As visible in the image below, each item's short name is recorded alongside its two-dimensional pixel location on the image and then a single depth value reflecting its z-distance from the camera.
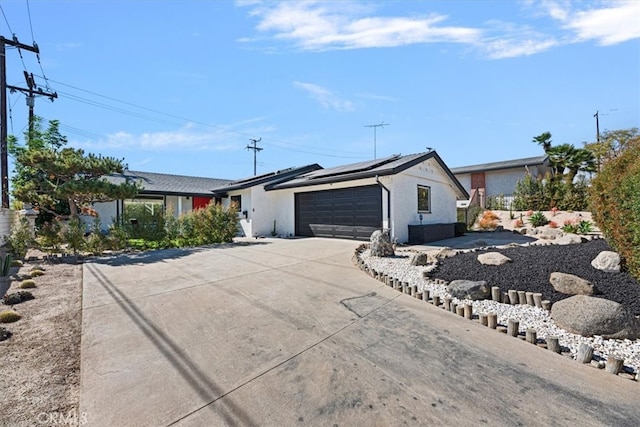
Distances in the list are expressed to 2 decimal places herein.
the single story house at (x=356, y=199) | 11.17
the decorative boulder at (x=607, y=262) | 4.47
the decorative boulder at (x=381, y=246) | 8.29
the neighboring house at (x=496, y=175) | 20.11
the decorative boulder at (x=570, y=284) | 3.99
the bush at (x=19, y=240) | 8.88
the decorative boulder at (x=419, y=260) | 6.86
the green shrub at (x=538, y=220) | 14.83
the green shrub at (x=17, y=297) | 4.61
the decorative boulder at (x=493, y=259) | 5.68
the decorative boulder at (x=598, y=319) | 3.21
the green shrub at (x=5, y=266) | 6.03
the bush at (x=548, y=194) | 16.12
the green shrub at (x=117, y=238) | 10.31
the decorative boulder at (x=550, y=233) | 11.57
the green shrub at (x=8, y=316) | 3.85
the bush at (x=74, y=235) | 9.34
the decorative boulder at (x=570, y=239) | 7.70
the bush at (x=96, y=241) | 9.77
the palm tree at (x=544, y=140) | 19.73
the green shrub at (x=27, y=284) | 5.54
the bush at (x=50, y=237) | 9.20
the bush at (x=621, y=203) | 3.99
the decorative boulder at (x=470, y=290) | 4.54
